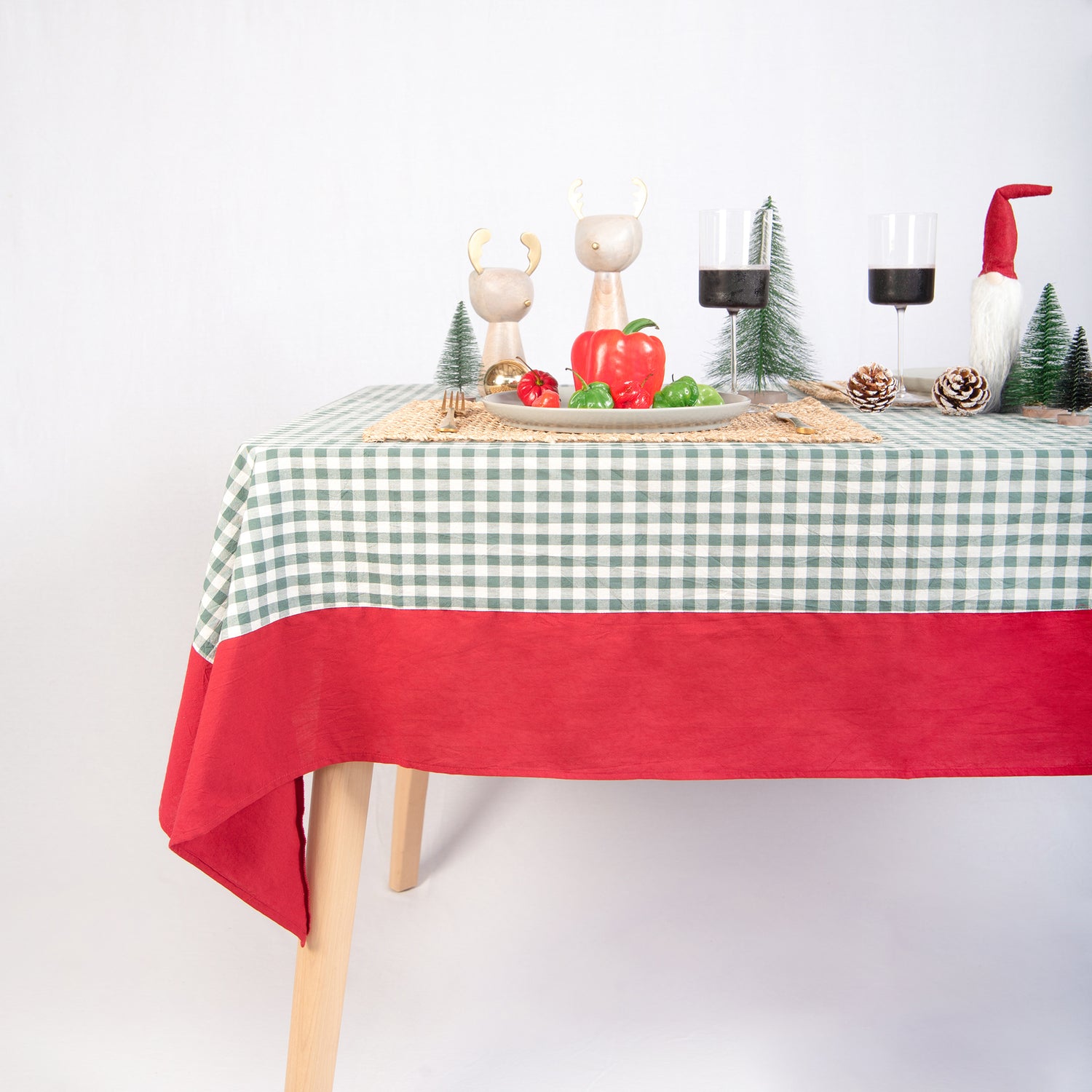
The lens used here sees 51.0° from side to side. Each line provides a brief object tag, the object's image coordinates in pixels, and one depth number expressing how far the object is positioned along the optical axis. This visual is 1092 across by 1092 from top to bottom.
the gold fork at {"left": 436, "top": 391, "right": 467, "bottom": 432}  1.31
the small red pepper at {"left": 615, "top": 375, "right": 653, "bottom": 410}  1.38
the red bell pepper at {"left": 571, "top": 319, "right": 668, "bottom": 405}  1.42
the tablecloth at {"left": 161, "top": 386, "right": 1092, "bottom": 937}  1.19
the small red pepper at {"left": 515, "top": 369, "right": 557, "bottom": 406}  1.37
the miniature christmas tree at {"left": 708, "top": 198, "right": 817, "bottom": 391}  1.70
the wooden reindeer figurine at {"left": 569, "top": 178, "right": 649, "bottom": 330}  1.58
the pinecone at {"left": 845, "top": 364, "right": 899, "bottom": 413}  1.50
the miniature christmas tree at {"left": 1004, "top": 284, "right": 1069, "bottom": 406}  1.40
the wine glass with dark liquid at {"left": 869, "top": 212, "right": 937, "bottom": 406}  1.49
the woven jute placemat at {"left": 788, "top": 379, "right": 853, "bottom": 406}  1.58
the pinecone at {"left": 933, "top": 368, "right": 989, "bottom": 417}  1.45
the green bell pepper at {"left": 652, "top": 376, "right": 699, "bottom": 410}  1.34
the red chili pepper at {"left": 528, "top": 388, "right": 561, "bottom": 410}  1.35
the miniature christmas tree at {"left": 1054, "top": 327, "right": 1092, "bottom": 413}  1.37
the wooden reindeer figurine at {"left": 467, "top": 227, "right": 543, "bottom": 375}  1.60
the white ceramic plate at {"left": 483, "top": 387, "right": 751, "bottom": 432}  1.27
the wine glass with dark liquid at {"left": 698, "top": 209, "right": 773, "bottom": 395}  1.48
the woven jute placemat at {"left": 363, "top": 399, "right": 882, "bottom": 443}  1.24
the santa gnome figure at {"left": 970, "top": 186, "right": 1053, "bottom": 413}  1.48
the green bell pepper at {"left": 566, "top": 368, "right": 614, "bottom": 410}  1.32
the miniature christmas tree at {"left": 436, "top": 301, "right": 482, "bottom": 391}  1.75
